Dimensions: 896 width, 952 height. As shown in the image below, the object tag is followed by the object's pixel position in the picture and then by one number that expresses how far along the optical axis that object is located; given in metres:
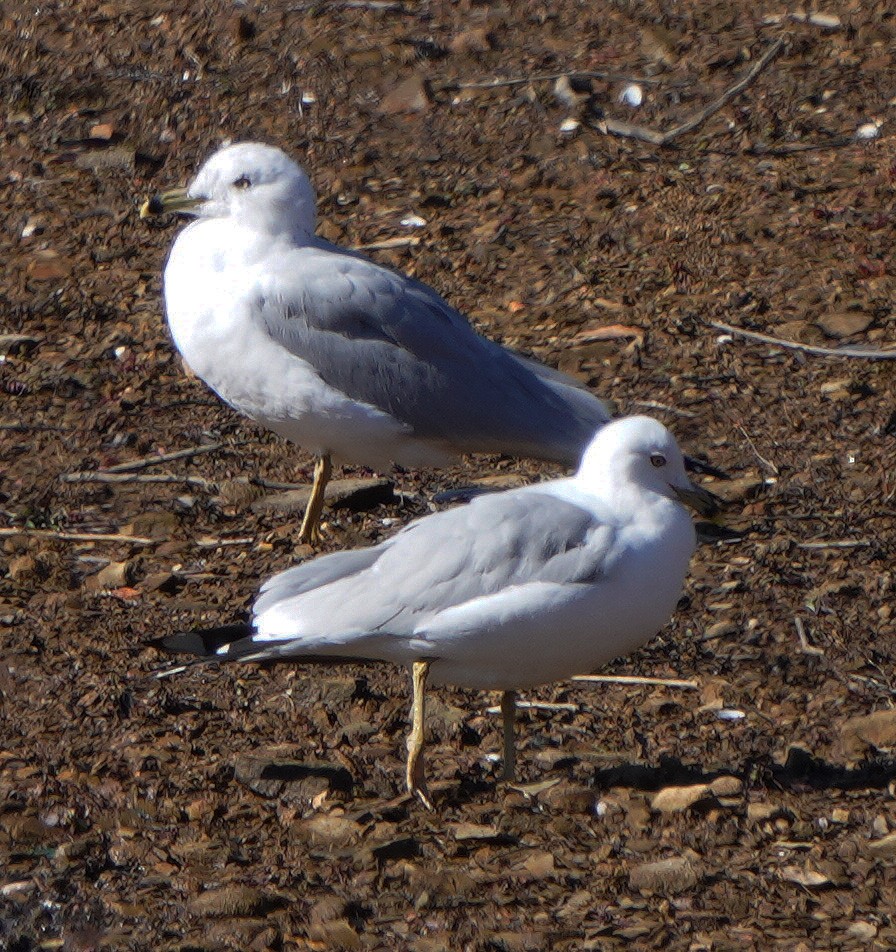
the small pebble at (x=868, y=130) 16.59
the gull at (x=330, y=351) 12.25
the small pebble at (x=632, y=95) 17.48
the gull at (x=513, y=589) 8.84
